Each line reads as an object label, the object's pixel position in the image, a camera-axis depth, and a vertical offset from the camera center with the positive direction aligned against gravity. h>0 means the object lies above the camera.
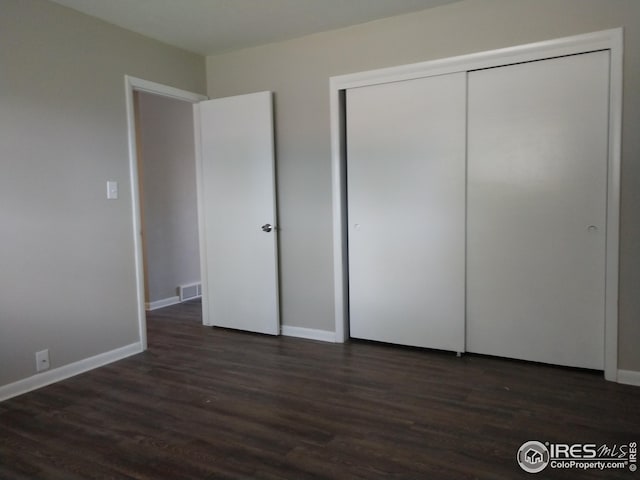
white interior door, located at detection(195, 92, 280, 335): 3.74 -0.02
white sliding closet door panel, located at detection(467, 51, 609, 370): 2.75 -0.04
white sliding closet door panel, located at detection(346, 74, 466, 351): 3.13 -0.03
